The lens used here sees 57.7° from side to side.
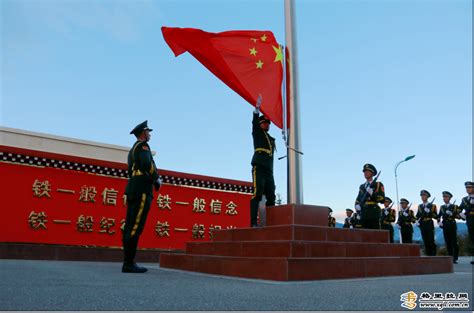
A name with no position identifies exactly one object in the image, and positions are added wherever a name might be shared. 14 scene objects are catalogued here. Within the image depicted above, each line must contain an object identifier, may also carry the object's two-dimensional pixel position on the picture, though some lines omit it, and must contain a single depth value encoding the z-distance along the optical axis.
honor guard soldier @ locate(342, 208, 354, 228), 14.66
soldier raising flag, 6.21
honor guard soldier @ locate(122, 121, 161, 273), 5.22
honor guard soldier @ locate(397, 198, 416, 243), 11.58
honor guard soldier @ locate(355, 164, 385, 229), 7.66
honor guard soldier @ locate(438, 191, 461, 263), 10.17
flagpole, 5.88
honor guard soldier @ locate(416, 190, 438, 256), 10.60
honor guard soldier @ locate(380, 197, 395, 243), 11.39
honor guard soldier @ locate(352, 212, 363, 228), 13.05
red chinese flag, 6.35
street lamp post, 20.17
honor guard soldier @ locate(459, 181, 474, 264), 9.55
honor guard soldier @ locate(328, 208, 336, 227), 15.64
